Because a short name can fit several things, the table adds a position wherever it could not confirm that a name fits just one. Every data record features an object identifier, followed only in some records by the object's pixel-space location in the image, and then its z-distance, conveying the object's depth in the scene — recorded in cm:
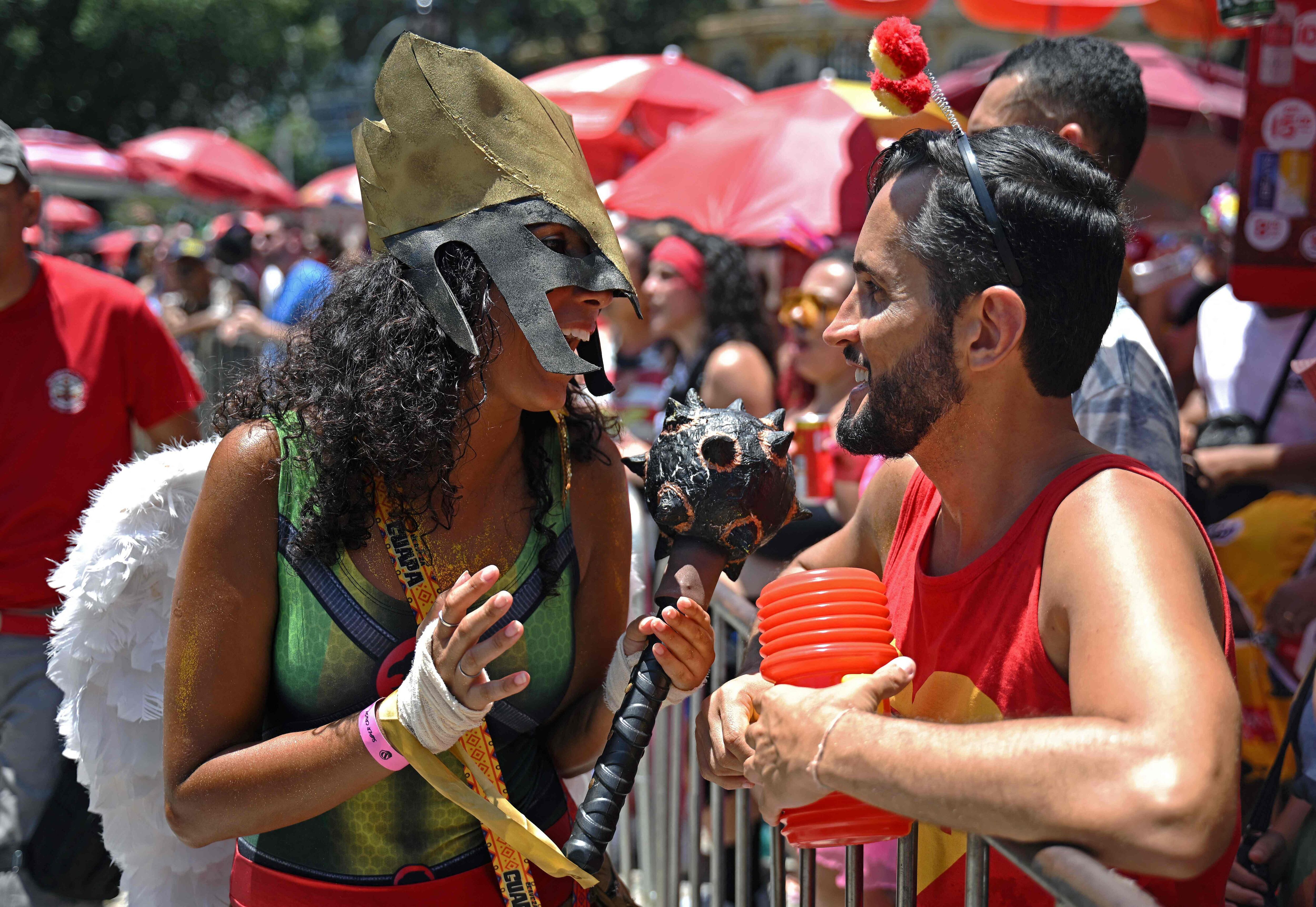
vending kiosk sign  330
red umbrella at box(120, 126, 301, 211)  1633
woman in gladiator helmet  193
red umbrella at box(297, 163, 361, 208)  1177
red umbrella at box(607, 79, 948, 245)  631
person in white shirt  350
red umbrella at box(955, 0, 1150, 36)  559
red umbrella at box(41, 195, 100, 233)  2153
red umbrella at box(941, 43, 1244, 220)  673
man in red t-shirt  332
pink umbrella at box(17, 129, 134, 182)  1520
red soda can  443
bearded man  127
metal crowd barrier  127
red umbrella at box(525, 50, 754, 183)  848
